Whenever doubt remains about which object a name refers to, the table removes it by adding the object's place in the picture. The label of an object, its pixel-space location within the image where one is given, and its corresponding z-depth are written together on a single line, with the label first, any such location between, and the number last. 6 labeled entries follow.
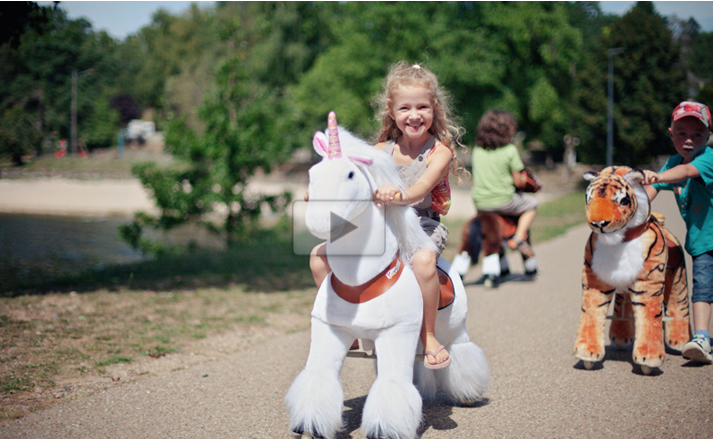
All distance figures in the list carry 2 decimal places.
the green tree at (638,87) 22.77
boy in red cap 4.31
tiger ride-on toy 4.12
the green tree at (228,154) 8.82
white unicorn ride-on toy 2.94
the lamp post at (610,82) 20.89
